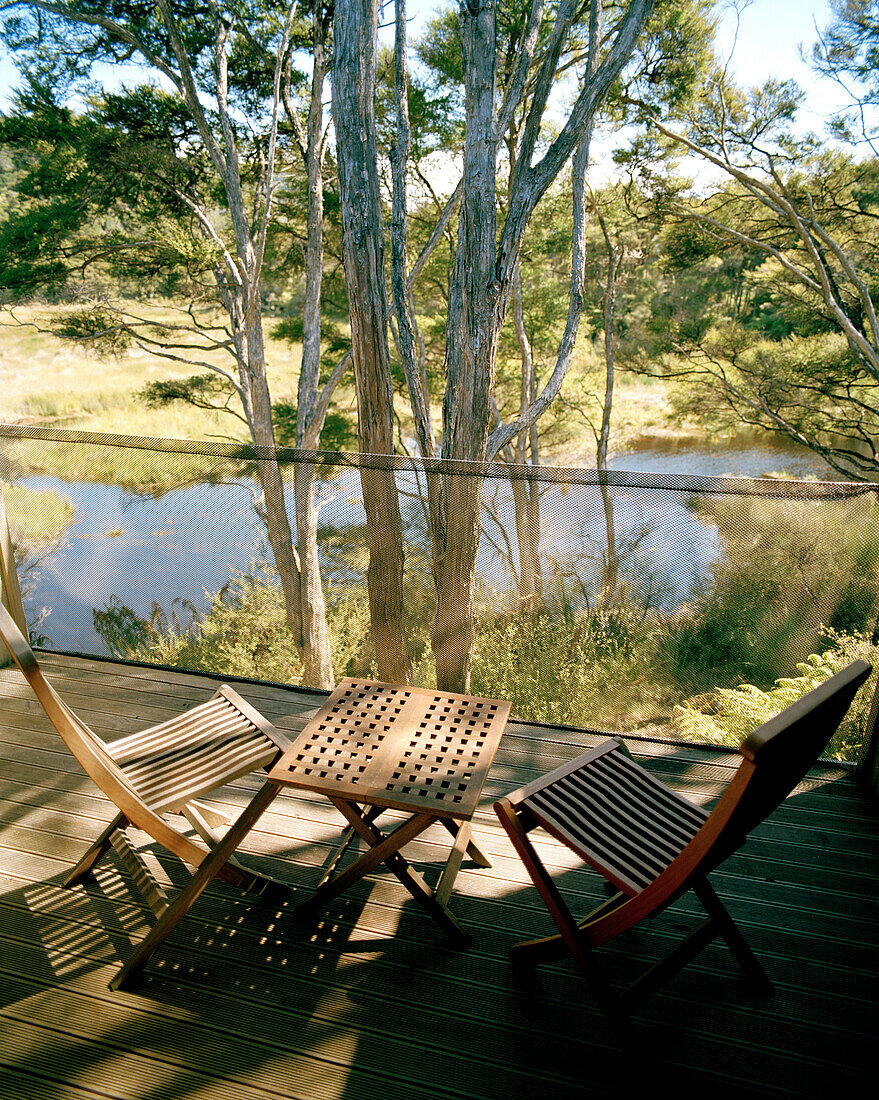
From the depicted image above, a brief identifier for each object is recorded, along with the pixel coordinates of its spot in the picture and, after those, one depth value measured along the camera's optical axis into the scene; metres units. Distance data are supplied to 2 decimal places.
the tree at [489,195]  5.37
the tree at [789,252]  9.50
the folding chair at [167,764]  1.65
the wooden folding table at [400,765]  1.71
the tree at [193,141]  8.12
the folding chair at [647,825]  1.28
